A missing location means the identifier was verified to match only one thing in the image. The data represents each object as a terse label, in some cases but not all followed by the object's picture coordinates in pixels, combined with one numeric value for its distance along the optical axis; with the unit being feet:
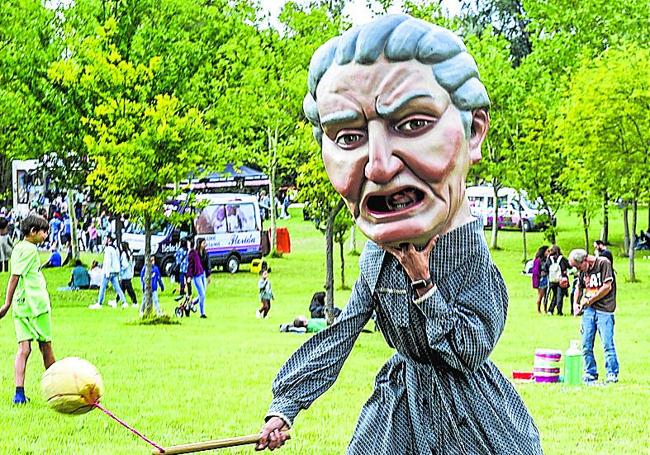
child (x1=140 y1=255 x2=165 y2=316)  73.31
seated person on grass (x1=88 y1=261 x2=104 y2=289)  98.53
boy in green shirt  34.76
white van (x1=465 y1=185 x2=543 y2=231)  154.10
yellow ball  15.87
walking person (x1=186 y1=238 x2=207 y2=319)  78.38
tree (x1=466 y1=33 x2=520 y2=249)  118.62
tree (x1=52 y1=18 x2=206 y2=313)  70.59
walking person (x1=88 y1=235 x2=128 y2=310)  84.58
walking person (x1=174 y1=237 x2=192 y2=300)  93.35
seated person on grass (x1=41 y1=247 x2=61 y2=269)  118.12
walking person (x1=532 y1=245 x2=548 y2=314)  81.20
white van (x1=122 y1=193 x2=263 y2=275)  106.73
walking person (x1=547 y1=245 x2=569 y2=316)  80.28
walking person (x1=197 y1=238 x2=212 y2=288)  84.89
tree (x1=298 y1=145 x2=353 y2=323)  62.85
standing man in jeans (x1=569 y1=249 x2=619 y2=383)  44.34
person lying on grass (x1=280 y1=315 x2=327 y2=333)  65.11
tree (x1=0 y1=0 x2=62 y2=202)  99.76
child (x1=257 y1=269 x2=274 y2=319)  76.74
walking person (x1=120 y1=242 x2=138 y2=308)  86.17
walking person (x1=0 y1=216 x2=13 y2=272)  94.90
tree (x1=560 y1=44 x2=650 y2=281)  95.30
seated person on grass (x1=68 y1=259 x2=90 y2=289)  97.34
